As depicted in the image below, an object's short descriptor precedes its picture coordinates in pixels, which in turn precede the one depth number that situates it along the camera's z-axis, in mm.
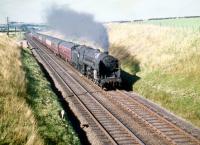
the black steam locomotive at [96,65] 30656
